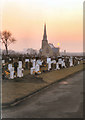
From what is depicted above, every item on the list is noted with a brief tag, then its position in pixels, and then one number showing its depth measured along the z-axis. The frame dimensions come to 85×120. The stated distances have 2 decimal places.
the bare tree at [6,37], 43.22
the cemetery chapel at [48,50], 70.00
